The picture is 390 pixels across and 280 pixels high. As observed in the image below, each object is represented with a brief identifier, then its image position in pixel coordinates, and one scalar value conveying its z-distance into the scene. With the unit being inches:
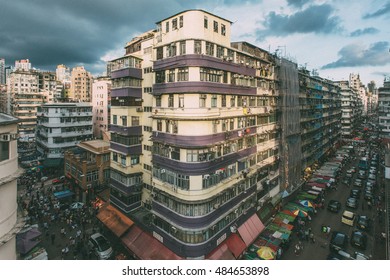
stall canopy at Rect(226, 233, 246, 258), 759.4
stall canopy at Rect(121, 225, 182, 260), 719.1
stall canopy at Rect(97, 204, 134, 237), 868.8
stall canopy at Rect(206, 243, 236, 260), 705.6
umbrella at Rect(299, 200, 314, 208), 1144.2
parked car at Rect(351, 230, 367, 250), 870.4
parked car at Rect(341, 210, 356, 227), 1043.9
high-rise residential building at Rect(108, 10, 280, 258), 656.1
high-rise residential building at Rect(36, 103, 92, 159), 1759.4
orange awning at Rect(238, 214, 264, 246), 827.3
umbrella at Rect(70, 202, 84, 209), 1159.2
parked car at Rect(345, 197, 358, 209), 1209.1
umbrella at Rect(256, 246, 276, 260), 753.6
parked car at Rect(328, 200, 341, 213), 1171.3
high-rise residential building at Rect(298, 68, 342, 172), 1532.5
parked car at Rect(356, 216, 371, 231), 995.4
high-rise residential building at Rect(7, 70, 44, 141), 2396.7
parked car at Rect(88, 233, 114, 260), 834.8
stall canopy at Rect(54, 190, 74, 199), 1267.7
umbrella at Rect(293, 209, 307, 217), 1062.9
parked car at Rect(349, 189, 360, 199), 1326.3
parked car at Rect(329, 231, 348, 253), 850.5
